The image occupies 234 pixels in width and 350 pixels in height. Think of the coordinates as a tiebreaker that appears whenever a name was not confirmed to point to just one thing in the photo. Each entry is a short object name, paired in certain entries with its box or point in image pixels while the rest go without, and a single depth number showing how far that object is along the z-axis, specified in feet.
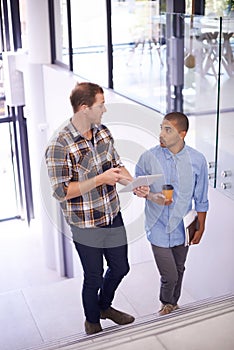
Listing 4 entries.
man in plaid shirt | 9.30
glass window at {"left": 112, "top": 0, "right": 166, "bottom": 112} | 17.81
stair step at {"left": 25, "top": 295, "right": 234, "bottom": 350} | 8.05
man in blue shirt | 10.27
